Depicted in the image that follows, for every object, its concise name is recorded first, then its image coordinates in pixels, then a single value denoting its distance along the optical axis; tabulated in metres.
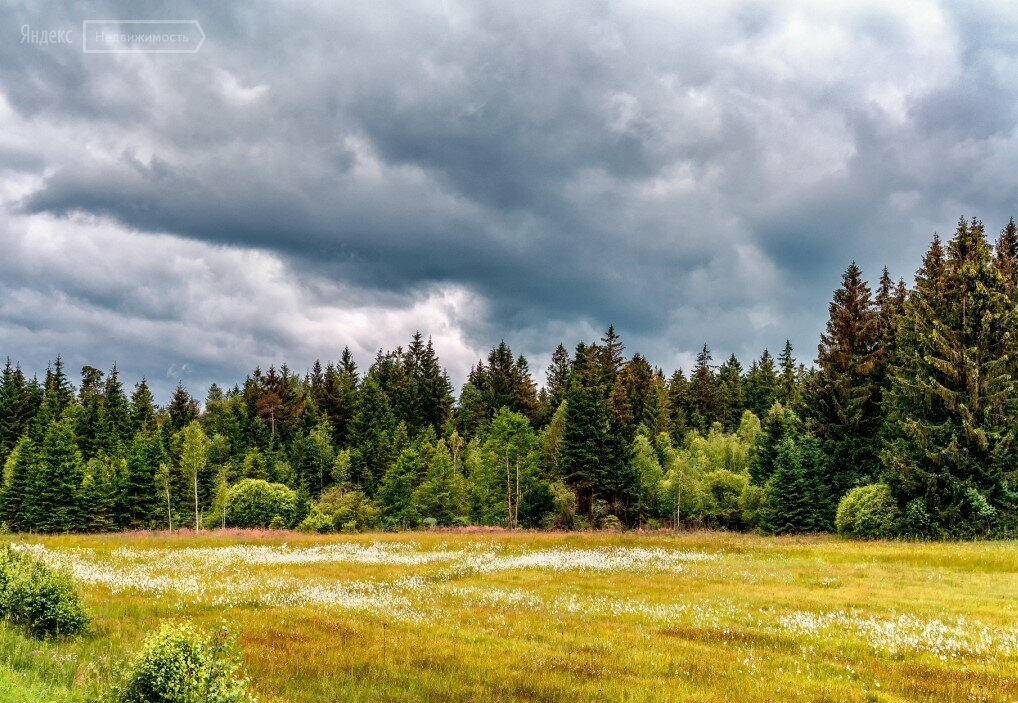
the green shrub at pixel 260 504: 71.00
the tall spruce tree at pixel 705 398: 111.25
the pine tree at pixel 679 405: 102.50
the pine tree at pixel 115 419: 95.62
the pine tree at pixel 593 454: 68.25
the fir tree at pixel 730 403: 110.75
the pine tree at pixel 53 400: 95.62
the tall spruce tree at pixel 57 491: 76.44
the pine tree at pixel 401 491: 74.06
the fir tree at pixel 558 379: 119.81
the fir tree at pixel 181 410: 120.38
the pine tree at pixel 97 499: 77.69
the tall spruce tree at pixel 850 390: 55.78
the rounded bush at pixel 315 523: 62.82
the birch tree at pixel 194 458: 80.75
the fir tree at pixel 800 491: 56.16
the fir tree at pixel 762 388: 110.31
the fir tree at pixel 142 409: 108.94
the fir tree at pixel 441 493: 74.75
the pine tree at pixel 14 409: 97.50
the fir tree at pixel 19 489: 77.31
